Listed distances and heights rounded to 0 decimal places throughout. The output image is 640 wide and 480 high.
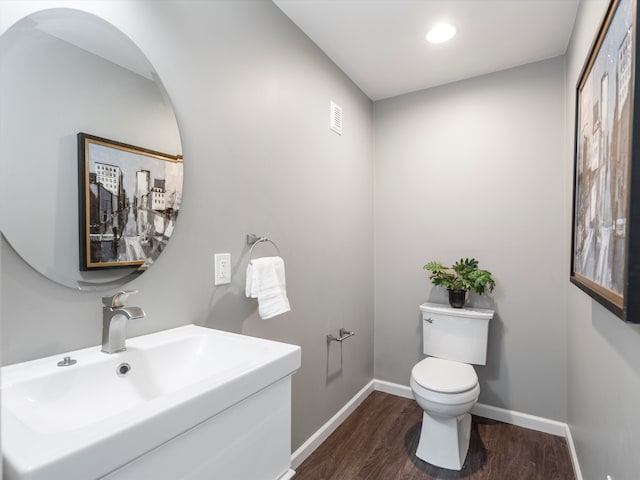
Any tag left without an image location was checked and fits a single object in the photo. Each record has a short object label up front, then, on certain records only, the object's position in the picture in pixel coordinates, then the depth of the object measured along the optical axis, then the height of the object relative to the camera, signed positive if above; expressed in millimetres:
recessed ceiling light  1981 +1143
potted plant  2332 -317
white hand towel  1529 -249
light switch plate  1471 -162
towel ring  1637 -44
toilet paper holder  2254 -691
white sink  542 -361
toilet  1869 -816
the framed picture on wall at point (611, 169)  824 +191
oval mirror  912 +230
